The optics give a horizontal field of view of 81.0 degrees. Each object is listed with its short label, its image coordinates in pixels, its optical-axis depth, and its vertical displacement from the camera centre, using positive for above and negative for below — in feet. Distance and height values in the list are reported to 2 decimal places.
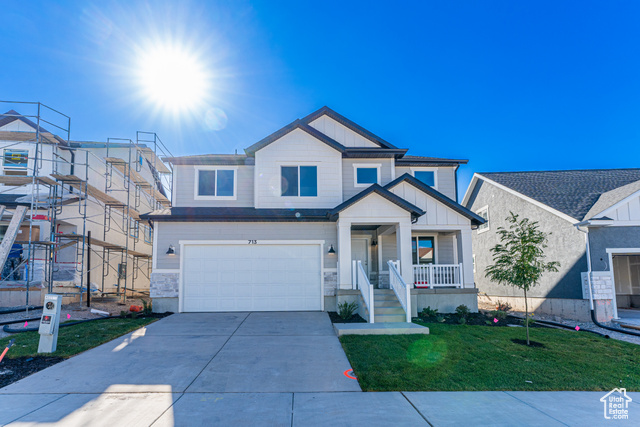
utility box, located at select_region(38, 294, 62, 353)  23.66 -3.95
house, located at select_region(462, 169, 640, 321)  41.52 +3.36
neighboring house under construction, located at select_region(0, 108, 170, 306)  45.85 +7.74
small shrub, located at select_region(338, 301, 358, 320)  37.73 -4.85
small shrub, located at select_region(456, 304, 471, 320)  39.41 -5.39
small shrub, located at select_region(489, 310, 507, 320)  39.52 -5.94
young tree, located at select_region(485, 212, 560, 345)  28.45 -0.04
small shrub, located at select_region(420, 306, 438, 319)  39.06 -5.52
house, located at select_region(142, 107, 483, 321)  40.75 +3.70
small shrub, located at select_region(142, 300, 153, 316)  40.46 -5.03
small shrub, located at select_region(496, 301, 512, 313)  49.97 -6.40
